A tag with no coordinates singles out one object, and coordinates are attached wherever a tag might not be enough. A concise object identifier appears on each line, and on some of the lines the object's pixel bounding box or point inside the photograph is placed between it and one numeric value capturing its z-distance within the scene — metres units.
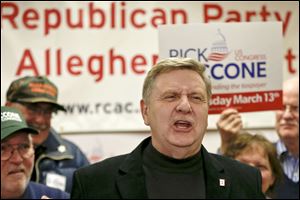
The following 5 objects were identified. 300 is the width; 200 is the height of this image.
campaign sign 3.30
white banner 4.43
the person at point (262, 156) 3.48
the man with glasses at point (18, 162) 3.05
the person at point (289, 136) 3.96
